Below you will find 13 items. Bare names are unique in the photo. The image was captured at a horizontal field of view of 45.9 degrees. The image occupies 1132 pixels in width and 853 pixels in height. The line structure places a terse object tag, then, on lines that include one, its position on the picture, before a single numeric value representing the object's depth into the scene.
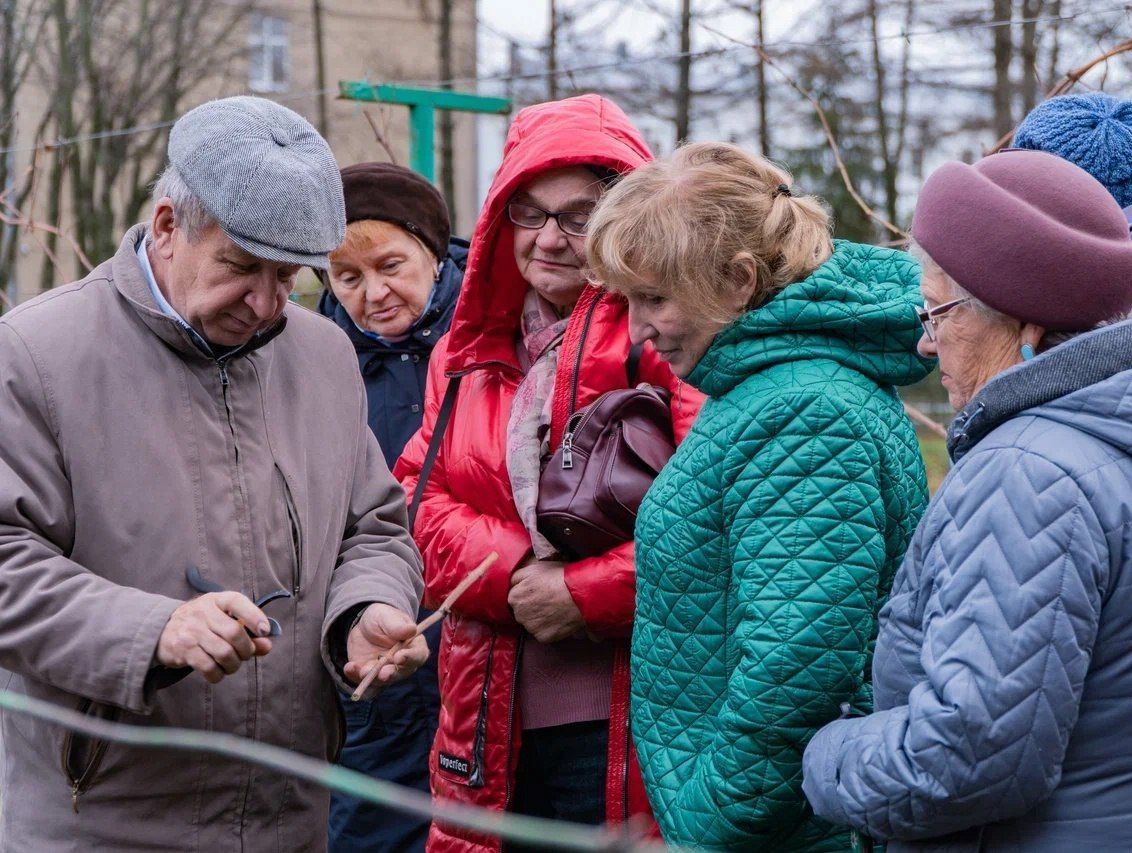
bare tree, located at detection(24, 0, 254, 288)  11.84
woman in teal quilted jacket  1.96
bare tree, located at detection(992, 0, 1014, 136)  11.07
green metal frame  5.43
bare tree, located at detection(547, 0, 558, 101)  10.20
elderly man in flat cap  2.04
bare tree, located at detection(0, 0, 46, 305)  10.00
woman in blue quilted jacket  1.58
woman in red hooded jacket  2.54
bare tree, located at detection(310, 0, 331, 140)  12.66
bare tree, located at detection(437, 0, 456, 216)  10.50
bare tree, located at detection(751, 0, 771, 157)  9.99
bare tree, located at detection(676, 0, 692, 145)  10.10
